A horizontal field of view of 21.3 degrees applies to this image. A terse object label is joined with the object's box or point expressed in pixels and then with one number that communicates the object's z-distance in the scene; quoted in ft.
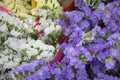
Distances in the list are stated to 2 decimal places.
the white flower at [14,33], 7.11
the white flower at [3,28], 7.23
